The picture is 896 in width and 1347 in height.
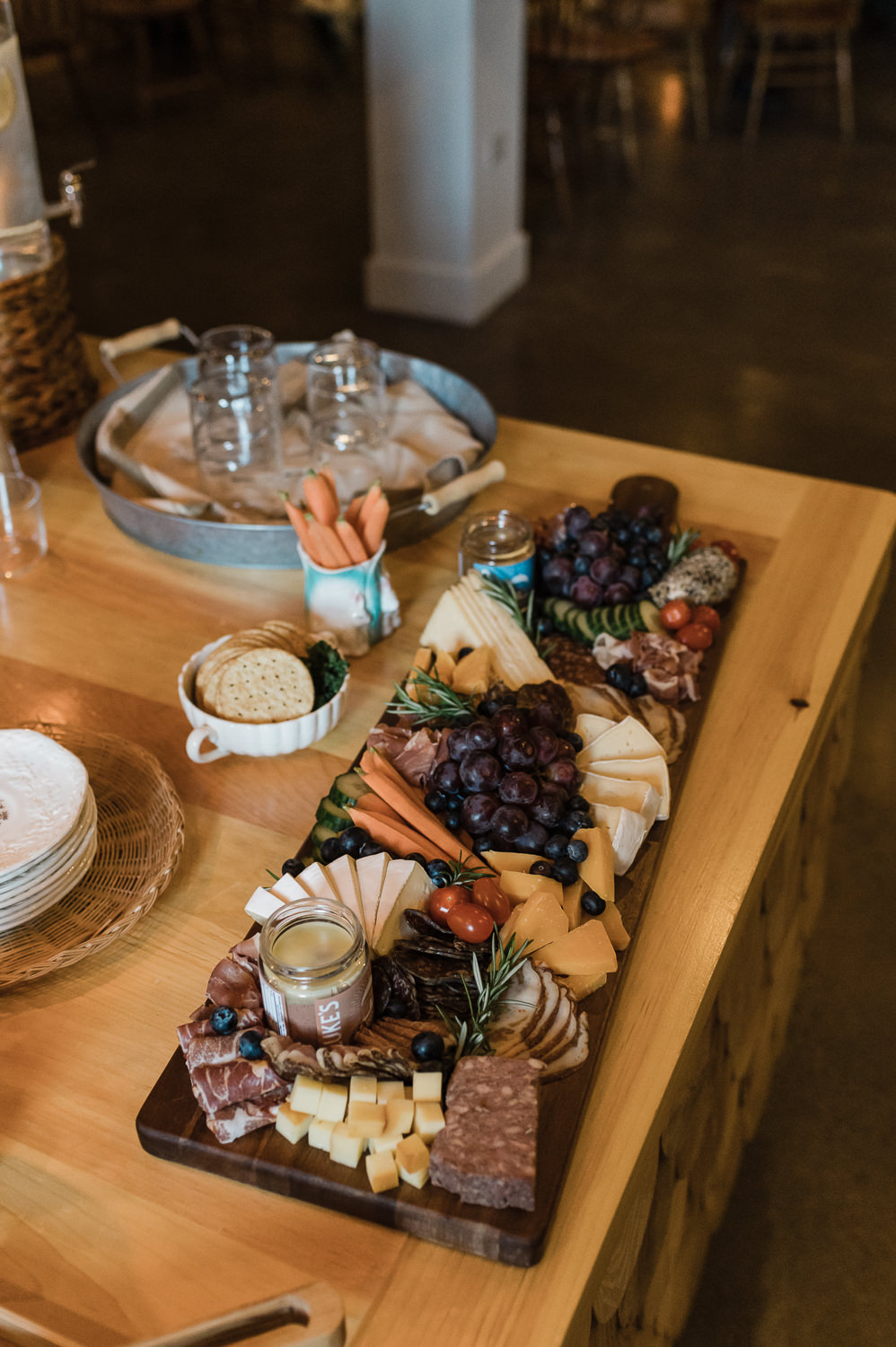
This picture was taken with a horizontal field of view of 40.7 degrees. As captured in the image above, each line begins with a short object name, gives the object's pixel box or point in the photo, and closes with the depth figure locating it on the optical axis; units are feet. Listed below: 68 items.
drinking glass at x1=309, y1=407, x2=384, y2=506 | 6.15
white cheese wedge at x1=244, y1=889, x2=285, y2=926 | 3.63
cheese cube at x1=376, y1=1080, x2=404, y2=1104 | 3.18
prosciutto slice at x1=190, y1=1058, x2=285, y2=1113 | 3.20
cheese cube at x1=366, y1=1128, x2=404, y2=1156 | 3.09
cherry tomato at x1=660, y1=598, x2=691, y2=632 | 5.06
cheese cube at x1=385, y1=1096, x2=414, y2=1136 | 3.12
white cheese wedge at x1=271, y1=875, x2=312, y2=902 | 3.64
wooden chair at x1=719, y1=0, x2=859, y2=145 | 18.83
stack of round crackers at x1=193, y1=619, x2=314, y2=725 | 4.51
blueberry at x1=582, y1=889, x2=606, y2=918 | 3.78
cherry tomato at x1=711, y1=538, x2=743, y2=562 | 5.49
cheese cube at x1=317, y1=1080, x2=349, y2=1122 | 3.14
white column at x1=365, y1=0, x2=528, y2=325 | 12.69
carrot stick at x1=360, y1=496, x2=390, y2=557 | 4.89
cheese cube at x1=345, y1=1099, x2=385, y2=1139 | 3.10
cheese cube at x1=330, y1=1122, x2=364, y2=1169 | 3.08
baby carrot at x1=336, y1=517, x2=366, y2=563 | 4.90
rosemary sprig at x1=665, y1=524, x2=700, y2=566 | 5.41
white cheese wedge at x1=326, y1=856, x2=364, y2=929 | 3.65
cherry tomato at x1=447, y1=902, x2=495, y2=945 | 3.55
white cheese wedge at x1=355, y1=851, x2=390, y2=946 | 3.62
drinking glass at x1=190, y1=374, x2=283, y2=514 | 6.11
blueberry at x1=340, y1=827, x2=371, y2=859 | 3.84
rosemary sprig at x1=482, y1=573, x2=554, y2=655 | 4.96
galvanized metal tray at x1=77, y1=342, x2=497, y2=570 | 5.44
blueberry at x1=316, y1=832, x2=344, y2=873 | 3.86
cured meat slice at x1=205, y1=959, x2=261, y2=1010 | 3.44
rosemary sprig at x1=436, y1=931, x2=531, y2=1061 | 3.35
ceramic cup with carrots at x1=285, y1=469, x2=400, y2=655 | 4.91
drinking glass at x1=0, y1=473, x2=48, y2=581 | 5.70
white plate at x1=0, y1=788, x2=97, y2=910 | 3.75
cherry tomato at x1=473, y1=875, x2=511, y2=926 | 3.65
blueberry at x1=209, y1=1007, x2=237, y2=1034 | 3.33
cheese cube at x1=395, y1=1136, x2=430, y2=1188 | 3.03
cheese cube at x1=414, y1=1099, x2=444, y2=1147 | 3.10
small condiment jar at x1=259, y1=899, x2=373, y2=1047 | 3.22
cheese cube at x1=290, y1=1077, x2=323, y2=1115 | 3.15
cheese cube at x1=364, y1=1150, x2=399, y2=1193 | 3.04
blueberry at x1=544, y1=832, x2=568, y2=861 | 3.83
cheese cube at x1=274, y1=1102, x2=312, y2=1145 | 3.15
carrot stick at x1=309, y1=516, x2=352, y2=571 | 4.89
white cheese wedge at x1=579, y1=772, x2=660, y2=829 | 4.11
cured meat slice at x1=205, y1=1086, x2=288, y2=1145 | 3.19
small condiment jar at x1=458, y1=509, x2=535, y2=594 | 5.01
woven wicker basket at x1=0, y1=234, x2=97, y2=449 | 6.10
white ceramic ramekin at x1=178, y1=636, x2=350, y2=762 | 4.46
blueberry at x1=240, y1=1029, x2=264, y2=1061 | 3.24
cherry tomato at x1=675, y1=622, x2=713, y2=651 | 4.99
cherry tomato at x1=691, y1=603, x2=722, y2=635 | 5.11
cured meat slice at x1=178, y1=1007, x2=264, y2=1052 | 3.34
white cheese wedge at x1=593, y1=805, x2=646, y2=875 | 3.94
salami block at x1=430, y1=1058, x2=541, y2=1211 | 2.97
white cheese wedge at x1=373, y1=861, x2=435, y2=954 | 3.59
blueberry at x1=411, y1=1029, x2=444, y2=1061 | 3.27
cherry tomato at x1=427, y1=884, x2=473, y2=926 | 3.62
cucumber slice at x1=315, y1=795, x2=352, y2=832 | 4.05
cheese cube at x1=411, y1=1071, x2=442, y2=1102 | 3.17
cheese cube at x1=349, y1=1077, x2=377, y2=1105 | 3.16
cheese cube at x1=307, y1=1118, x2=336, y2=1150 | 3.12
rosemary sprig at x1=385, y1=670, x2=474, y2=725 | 4.39
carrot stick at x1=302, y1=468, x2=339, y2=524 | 4.90
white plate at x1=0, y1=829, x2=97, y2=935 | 3.80
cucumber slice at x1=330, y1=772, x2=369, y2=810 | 4.11
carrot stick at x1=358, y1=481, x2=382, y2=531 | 4.90
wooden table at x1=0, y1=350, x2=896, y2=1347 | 3.04
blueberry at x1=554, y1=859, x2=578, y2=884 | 3.78
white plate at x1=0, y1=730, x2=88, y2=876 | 3.87
